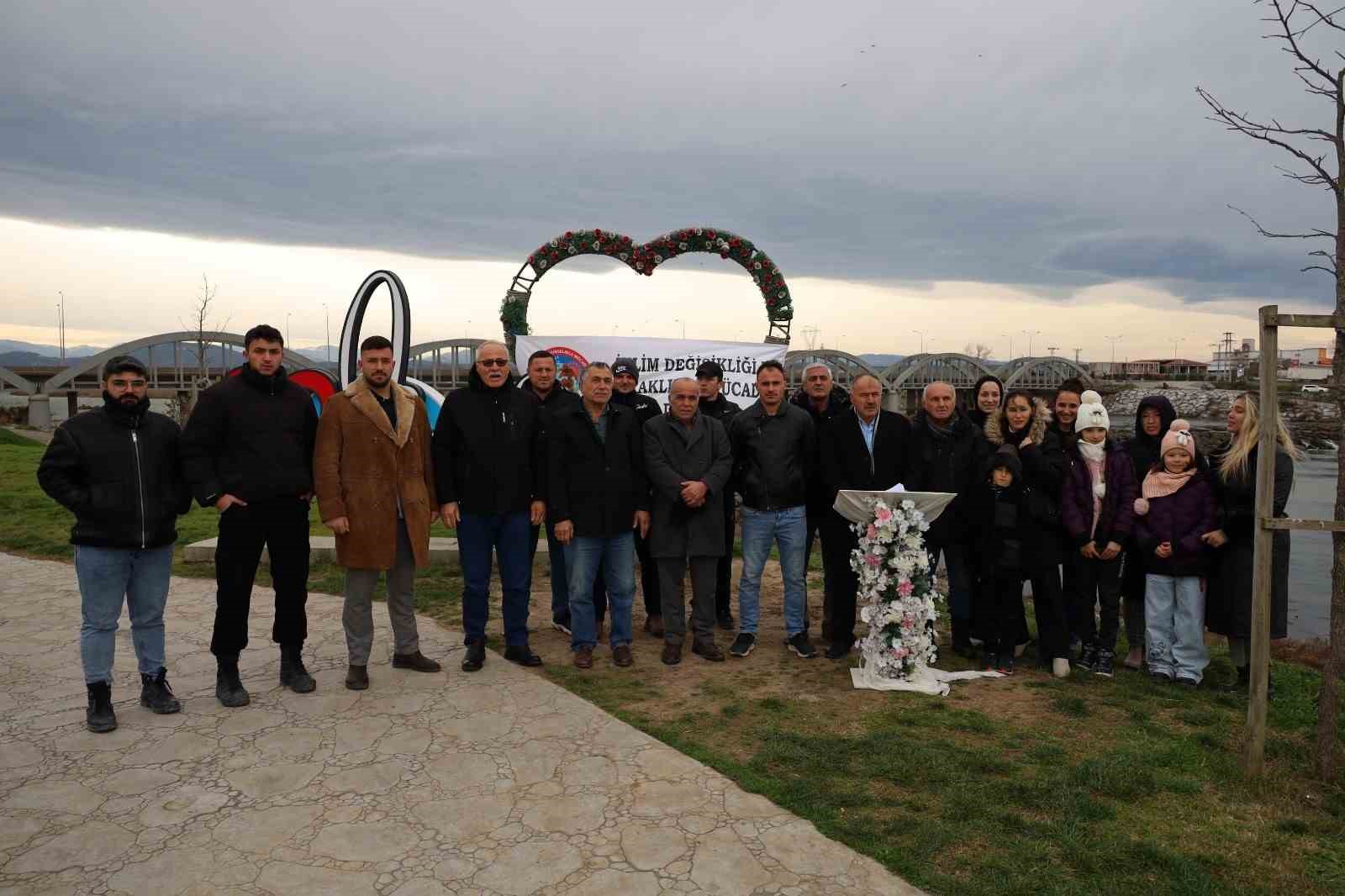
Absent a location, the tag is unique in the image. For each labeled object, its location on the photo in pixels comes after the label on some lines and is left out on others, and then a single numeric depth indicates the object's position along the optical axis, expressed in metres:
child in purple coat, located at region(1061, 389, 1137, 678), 5.47
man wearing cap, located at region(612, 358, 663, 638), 6.22
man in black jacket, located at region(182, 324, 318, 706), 4.60
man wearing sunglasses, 5.25
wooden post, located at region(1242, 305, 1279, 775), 3.83
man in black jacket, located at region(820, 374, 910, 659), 5.64
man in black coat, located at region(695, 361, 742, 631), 6.56
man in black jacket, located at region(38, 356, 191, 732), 4.29
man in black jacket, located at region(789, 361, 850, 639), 5.89
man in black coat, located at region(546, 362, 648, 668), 5.45
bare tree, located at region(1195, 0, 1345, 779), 3.77
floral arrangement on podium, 5.25
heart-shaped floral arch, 10.88
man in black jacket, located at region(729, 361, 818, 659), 5.66
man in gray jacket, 5.52
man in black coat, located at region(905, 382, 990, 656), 5.66
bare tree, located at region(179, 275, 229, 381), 28.00
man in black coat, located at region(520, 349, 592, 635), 5.70
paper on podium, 5.29
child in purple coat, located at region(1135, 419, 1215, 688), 5.31
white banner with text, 9.45
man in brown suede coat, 4.88
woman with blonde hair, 5.23
